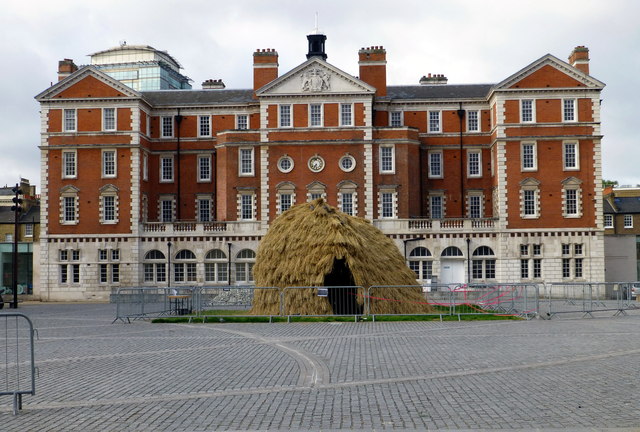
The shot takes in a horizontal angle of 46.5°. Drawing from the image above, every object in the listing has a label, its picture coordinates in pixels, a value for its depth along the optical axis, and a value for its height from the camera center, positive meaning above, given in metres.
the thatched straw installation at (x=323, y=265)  28.50 -0.93
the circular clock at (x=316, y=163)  52.31 +5.54
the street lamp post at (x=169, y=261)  52.17 -1.24
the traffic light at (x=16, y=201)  43.25 +2.57
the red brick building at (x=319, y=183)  51.00 +4.15
